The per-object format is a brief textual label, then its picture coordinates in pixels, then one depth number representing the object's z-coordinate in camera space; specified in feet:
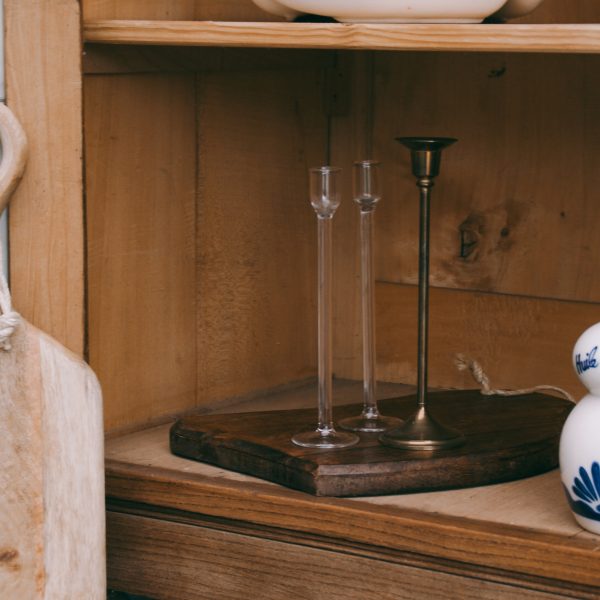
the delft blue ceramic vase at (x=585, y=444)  5.97
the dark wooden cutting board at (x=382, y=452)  6.36
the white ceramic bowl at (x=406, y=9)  6.28
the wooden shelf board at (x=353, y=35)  6.05
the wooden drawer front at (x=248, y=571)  6.14
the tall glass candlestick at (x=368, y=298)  6.60
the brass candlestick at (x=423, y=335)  6.47
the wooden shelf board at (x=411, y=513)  5.99
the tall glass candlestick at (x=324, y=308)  6.47
